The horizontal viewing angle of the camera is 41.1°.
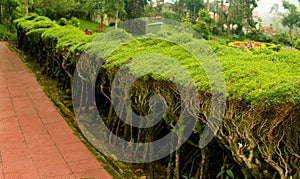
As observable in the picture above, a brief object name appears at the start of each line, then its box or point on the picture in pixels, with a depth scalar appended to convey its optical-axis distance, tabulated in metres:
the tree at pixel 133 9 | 35.50
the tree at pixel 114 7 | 29.41
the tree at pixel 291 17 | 35.78
